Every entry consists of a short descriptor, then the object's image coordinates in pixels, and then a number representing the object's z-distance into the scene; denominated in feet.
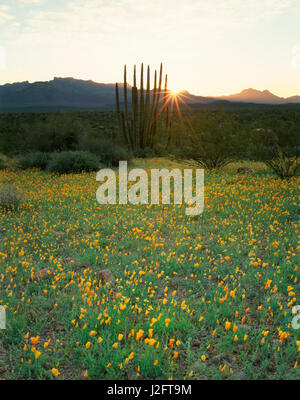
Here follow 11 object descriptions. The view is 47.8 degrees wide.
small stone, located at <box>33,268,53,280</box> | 15.81
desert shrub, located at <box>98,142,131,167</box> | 57.06
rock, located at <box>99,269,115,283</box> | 15.40
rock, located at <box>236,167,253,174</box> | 44.67
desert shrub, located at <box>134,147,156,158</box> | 70.23
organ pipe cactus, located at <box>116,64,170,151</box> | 73.56
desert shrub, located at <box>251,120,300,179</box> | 39.11
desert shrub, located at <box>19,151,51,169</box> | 53.47
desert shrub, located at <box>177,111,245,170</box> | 47.94
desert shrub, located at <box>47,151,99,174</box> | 48.62
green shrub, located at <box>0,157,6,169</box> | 54.34
